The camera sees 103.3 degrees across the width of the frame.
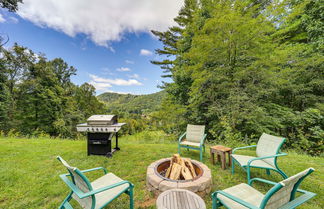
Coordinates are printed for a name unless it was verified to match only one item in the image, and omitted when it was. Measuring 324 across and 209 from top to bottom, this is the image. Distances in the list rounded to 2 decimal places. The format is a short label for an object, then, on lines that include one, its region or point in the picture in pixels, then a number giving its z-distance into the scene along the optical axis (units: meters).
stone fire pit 1.85
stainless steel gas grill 3.36
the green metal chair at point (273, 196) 1.07
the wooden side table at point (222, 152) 2.79
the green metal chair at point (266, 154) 2.19
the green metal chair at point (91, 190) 1.26
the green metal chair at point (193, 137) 3.46
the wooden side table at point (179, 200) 1.24
